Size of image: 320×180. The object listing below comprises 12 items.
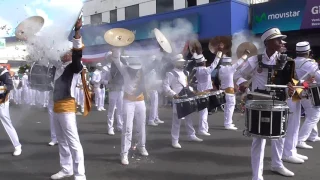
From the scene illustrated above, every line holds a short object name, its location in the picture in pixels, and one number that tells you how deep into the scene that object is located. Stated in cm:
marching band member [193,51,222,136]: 793
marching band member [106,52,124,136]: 749
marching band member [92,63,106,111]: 1378
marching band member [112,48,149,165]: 561
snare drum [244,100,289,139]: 404
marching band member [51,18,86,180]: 461
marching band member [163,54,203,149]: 665
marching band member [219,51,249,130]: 889
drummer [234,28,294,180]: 429
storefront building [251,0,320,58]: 1245
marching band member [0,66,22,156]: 623
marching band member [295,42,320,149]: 604
